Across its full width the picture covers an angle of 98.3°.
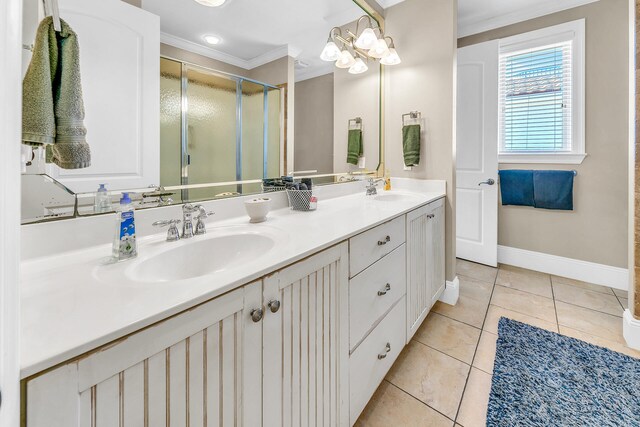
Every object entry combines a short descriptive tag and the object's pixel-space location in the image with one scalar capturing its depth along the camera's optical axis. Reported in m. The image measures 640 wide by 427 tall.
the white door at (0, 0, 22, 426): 0.28
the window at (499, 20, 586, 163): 2.40
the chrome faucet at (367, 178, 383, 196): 2.04
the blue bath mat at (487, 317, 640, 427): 1.15
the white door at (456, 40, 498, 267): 2.56
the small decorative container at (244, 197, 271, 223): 1.16
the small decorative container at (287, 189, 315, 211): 1.42
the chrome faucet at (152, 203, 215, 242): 0.91
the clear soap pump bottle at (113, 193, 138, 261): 0.75
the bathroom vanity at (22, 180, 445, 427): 0.42
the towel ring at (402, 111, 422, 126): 2.14
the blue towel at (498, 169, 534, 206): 2.65
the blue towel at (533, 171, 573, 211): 2.45
